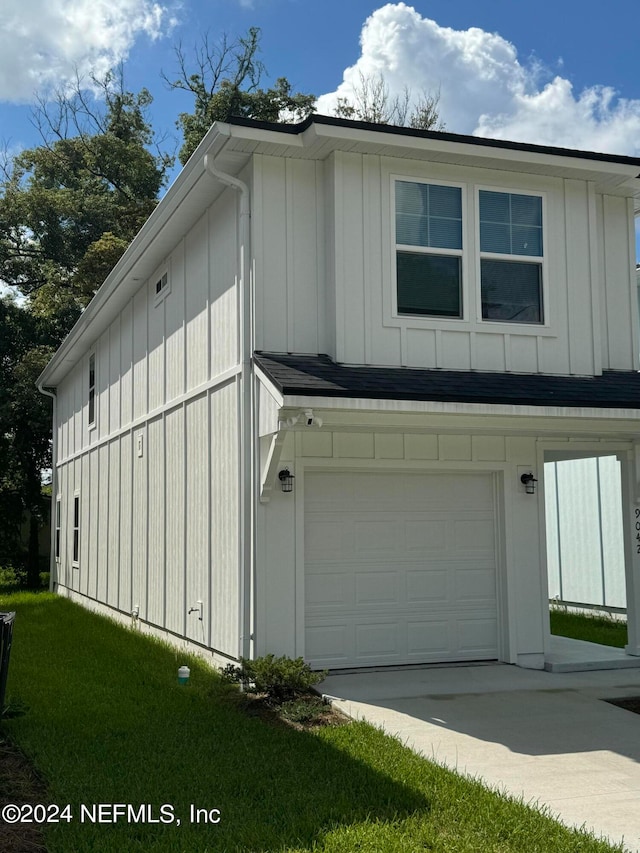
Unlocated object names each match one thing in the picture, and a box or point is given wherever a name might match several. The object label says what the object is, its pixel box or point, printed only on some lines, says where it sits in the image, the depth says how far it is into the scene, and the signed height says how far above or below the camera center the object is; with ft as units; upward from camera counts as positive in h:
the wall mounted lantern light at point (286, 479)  29.58 +1.04
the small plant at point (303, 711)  24.34 -5.43
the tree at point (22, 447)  79.71 +6.01
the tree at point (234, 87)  98.58 +46.58
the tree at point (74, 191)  95.11 +37.79
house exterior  29.32 +4.54
